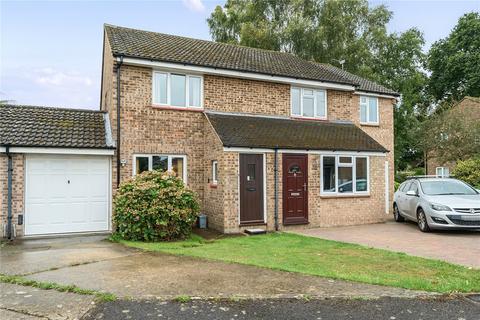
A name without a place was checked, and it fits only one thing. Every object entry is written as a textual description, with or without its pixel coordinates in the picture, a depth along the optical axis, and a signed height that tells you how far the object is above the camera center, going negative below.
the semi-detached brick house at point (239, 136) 11.74 +1.11
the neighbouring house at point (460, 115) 24.04 +3.45
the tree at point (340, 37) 28.12 +9.84
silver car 10.34 -0.94
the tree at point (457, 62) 39.34 +11.19
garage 10.34 -0.10
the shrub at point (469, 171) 18.47 -0.08
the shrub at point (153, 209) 9.91 -0.97
